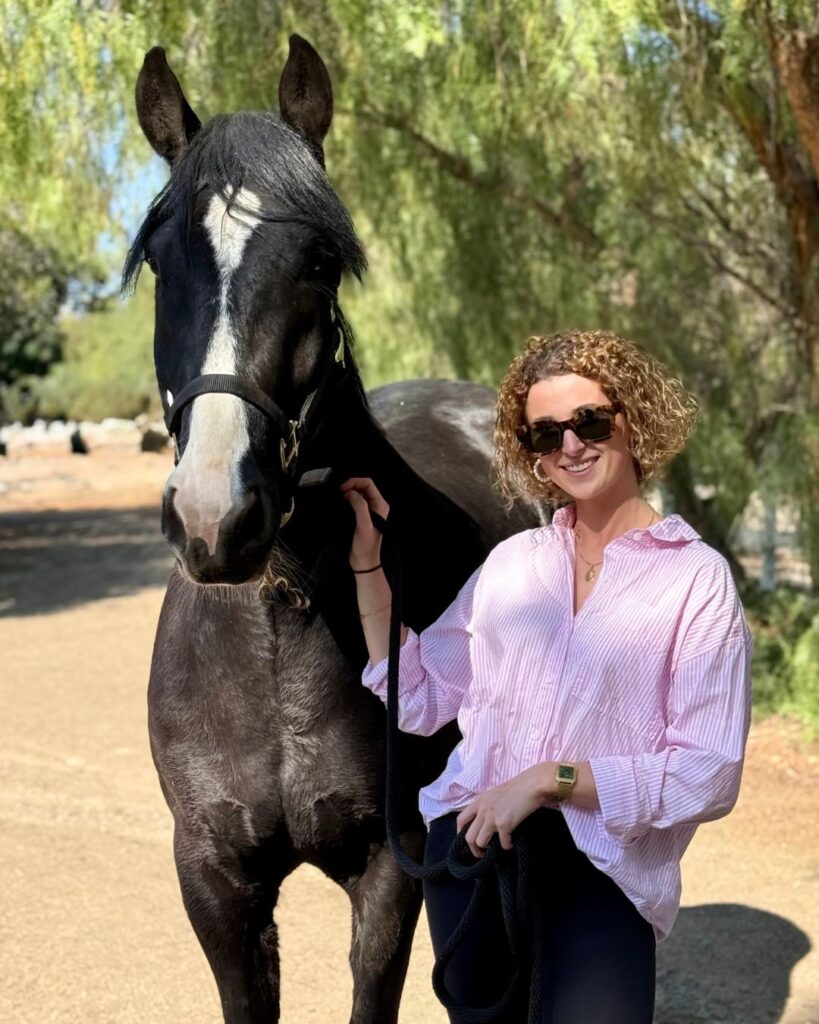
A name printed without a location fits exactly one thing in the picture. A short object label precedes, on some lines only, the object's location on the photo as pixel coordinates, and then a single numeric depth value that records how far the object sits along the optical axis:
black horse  1.93
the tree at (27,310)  19.86
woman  1.82
